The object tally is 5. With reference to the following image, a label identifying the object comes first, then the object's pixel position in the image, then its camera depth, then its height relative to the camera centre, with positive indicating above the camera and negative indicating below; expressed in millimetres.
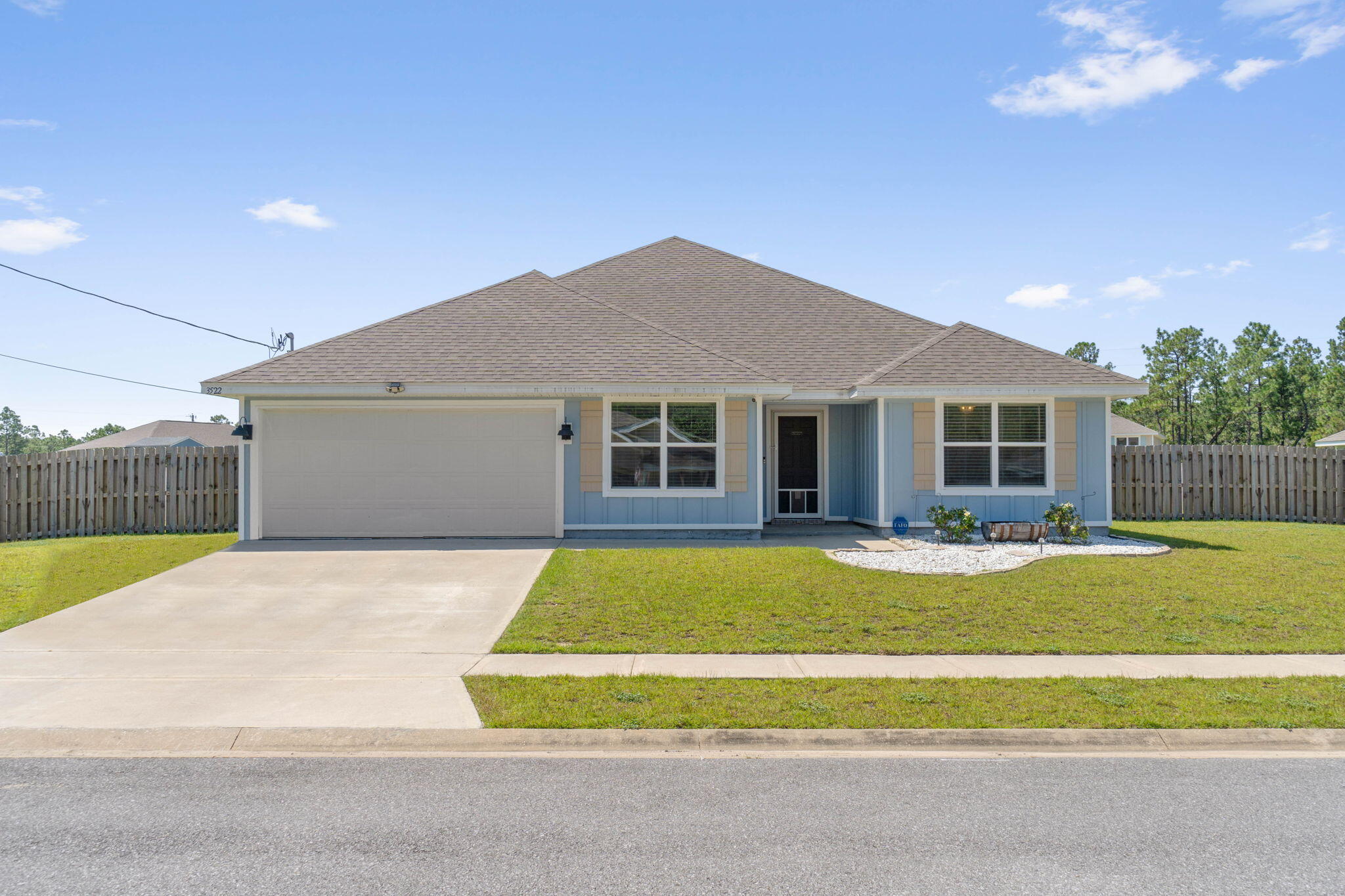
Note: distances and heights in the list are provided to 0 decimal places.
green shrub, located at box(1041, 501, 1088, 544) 14273 -1193
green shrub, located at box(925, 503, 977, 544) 14086 -1149
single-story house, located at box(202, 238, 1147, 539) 14586 +439
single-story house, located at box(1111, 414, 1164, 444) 40844 +1095
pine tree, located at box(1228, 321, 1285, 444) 50500 +5418
